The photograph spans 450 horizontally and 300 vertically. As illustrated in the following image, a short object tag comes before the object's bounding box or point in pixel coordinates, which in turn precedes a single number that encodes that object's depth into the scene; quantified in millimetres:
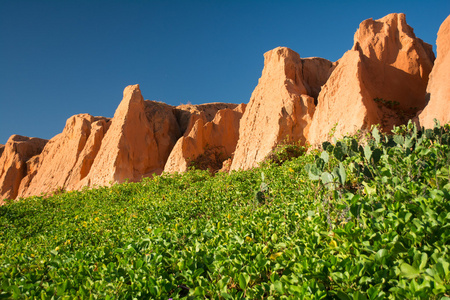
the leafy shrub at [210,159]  18234
